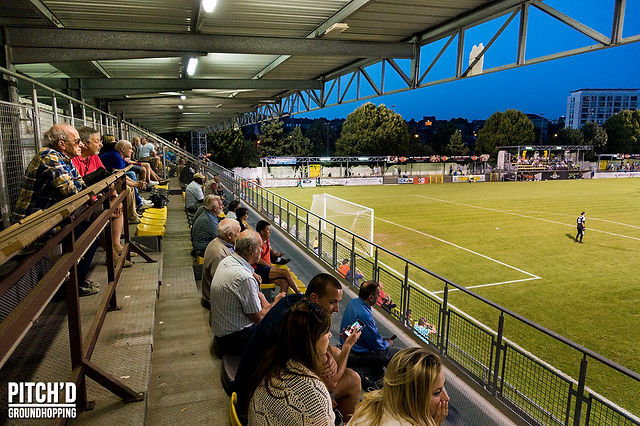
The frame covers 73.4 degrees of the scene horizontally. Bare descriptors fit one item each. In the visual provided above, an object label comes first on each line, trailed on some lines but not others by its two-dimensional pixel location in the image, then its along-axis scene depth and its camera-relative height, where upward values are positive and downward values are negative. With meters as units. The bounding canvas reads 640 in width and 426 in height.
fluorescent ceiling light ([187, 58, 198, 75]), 8.37 +1.64
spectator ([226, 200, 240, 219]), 7.84 -1.08
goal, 18.34 -3.34
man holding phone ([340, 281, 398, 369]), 4.25 -1.88
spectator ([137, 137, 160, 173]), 11.45 -0.20
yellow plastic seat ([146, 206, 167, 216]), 8.05 -1.21
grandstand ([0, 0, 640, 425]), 2.39 -0.87
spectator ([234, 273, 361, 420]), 2.26 -1.20
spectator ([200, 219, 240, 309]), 4.34 -1.05
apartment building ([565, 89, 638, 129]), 165.00 +19.06
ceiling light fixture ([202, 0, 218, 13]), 5.18 +1.72
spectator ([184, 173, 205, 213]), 9.51 -1.06
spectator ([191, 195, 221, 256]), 6.06 -1.07
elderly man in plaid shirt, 3.17 -0.29
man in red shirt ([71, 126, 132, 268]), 4.48 -0.08
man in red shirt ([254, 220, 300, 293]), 5.34 -1.58
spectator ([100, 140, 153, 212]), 5.54 -0.15
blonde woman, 1.80 -1.02
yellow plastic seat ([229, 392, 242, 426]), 2.10 -1.31
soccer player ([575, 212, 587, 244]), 18.42 -3.14
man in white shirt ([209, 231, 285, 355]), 3.28 -1.22
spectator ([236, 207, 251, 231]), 7.36 -1.15
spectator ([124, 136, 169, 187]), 7.80 -0.53
